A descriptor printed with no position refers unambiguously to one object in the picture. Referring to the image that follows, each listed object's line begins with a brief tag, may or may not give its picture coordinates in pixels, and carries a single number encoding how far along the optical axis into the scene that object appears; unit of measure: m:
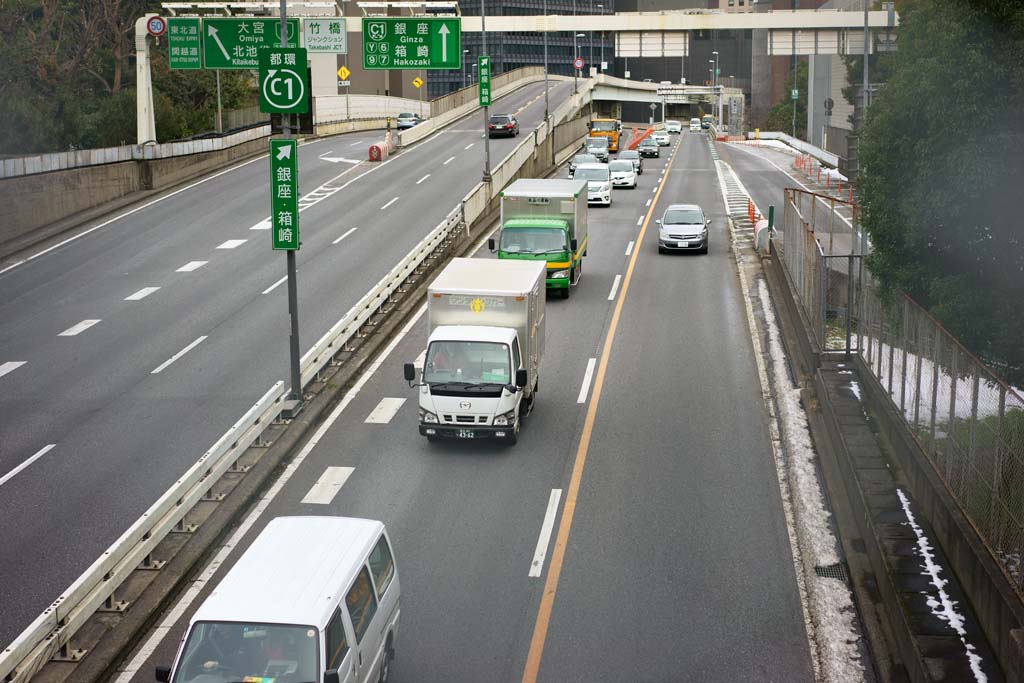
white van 10.91
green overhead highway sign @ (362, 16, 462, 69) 43.09
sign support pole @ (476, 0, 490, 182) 47.59
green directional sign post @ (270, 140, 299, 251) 22.61
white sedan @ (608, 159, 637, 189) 61.22
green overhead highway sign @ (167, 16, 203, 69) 43.25
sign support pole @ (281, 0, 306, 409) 22.70
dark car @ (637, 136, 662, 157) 86.19
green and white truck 33.38
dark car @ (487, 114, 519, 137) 78.12
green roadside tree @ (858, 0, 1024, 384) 15.84
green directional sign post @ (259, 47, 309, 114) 22.38
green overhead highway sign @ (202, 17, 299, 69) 41.56
